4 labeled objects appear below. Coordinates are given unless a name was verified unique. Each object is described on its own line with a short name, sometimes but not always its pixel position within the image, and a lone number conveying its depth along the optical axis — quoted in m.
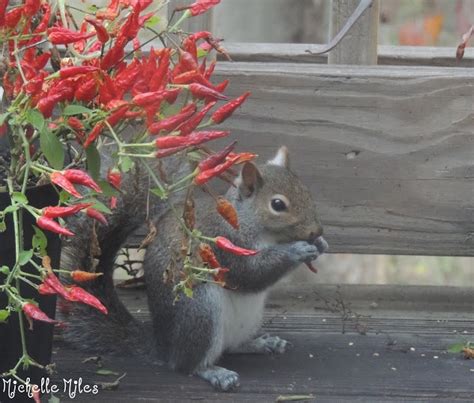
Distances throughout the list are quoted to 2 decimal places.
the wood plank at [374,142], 3.46
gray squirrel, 3.40
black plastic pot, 3.25
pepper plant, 3.17
